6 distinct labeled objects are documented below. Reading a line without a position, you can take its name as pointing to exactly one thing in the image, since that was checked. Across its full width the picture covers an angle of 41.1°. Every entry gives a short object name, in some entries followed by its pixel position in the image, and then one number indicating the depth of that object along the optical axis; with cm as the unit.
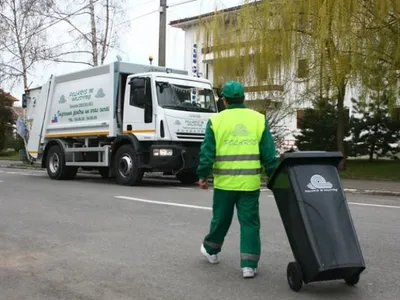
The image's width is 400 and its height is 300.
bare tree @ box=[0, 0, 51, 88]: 2851
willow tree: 1427
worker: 495
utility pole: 1980
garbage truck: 1332
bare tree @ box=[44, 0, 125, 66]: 2605
